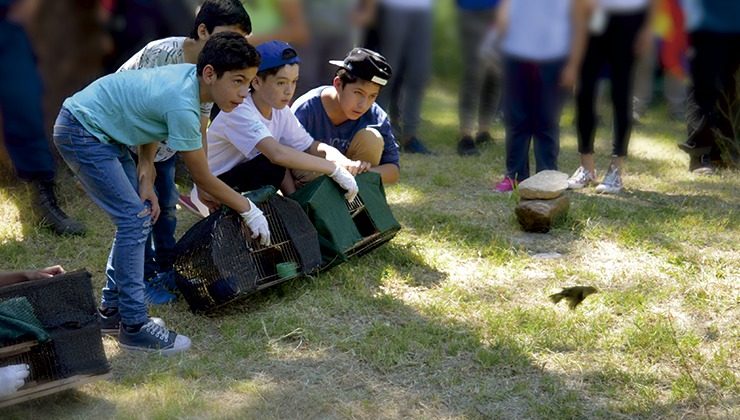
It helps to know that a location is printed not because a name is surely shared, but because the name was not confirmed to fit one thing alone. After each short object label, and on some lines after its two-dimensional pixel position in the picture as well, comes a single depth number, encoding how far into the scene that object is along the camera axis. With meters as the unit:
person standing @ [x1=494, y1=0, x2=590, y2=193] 5.86
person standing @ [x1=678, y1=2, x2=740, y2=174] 6.29
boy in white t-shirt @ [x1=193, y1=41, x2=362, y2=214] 4.31
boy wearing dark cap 4.61
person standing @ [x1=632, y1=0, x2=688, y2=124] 7.10
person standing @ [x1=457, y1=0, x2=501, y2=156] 6.79
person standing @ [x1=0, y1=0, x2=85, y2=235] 5.07
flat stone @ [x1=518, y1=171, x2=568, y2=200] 5.06
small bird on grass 3.64
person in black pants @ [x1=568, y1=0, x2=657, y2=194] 5.76
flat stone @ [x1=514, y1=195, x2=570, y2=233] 5.02
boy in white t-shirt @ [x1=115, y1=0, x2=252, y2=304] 3.97
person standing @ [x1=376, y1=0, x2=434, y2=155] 6.87
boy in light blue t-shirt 3.48
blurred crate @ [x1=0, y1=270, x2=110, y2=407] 3.17
